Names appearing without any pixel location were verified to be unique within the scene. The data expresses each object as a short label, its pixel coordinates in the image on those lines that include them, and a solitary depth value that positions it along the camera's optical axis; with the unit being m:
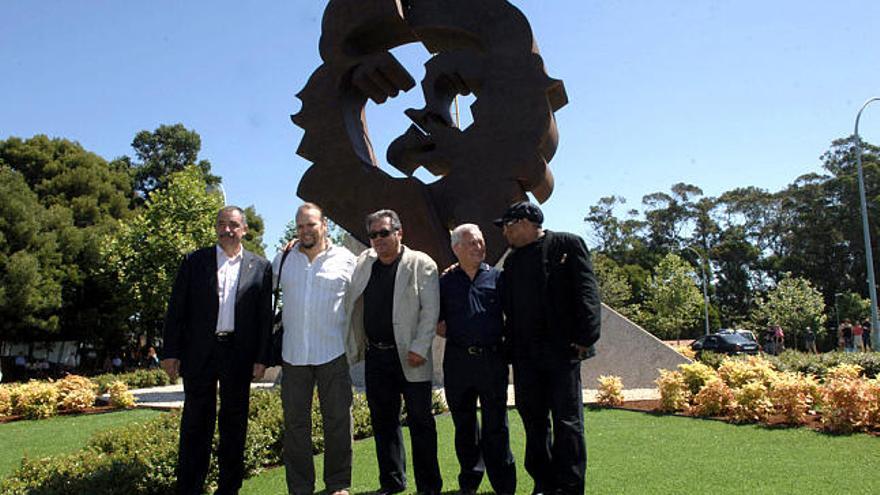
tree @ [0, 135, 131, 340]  25.86
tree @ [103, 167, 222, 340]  24.16
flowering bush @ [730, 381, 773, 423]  7.38
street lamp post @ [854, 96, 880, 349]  18.52
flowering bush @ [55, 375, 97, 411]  11.38
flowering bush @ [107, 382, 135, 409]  11.46
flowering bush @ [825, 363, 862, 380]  8.03
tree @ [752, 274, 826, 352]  34.38
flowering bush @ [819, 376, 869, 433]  6.64
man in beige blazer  4.23
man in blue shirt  4.04
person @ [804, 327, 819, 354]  33.13
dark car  26.88
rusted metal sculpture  7.96
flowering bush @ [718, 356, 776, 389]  8.66
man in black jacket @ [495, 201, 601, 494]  3.89
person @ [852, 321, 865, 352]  23.71
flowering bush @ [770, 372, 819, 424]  7.06
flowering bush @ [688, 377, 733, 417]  7.81
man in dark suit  4.27
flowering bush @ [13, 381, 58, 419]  10.94
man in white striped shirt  4.25
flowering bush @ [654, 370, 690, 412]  8.32
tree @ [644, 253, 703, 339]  38.34
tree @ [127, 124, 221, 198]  41.06
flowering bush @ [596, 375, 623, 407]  9.11
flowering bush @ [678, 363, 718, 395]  8.70
